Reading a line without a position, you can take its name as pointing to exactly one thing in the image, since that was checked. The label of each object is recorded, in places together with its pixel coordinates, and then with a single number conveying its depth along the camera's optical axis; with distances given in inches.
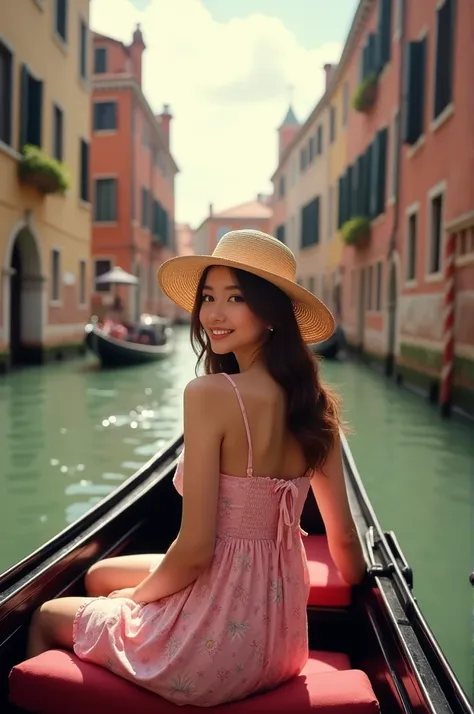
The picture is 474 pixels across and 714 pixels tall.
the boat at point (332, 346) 584.4
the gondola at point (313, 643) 54.2
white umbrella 649.0
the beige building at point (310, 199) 867.4
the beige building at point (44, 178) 416.8
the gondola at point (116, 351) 496.4
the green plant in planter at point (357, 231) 561.0
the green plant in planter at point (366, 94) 531.5
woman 54.1
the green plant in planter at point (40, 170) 430.0
